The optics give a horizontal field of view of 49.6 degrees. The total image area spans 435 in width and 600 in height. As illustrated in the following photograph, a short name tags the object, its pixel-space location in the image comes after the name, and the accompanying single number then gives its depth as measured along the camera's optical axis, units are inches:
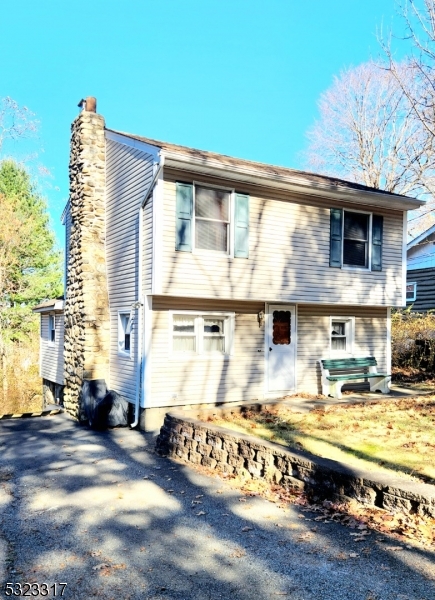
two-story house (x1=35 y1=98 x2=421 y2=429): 392.2
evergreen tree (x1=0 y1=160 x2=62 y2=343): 976.3
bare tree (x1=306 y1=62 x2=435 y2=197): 885.8
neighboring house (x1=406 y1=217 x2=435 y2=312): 773.3
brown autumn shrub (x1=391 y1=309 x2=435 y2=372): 624.4
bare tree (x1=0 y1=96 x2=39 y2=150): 912.9
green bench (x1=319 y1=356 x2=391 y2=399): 470.9
